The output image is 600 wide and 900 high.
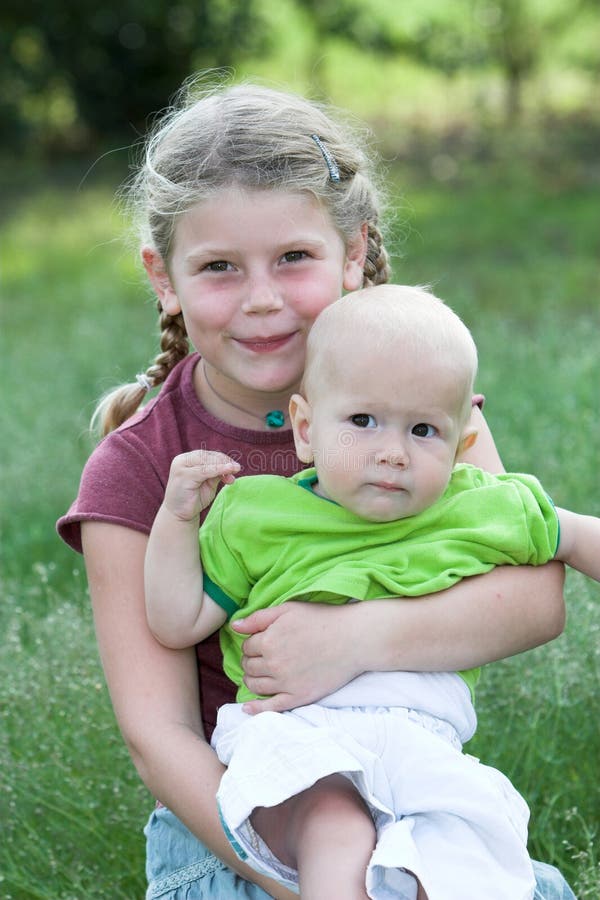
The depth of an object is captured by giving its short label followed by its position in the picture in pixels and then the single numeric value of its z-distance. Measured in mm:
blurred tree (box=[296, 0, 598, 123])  11078
